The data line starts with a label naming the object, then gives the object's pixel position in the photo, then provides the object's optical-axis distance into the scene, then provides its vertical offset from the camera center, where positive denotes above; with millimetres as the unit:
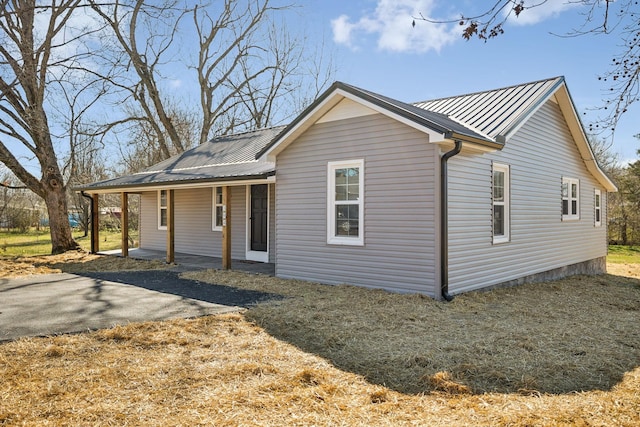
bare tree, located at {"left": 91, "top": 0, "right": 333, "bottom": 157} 22328 +7747
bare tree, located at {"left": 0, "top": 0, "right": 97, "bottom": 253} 14547 +3148
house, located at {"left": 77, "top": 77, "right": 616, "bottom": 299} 7723 +439
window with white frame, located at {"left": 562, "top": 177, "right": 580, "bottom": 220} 12219 +373
